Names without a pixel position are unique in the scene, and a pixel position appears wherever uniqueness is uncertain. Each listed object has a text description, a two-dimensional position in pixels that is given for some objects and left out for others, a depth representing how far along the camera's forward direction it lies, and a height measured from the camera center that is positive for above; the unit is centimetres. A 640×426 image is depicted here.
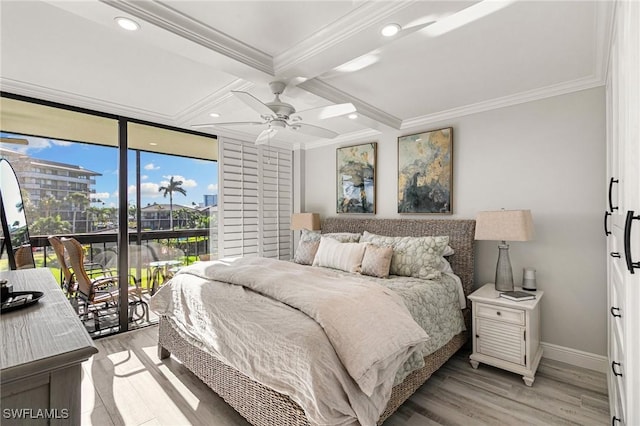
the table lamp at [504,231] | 263 -18
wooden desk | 74 -40
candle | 290 -66
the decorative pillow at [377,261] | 301 -51
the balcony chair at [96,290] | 335 -92
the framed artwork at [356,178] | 426 +46
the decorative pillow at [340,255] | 322 -49
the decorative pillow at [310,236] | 410 -35
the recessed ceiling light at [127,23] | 175 +109
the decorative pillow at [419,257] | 295 -46
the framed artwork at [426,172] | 352 +46
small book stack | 263 -75
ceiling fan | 231 +78
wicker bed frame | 178 -113
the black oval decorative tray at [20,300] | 112 -35
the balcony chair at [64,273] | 342 -72
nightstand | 252 -106
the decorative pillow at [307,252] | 381 -52
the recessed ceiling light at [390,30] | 184 +110
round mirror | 211 -6
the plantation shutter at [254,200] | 436 +16
